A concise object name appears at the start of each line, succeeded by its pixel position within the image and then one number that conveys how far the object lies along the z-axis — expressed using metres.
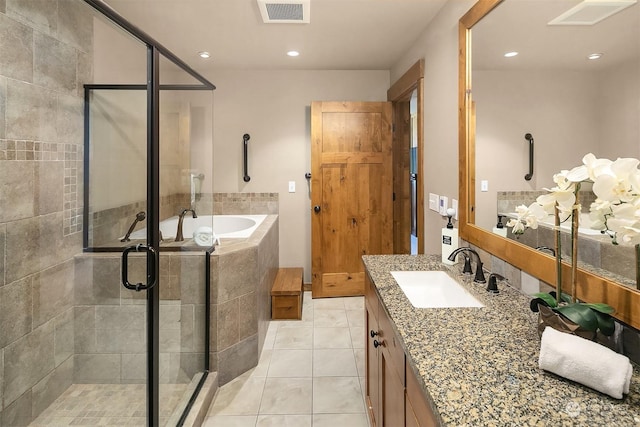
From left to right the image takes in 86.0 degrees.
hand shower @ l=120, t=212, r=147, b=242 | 1.78
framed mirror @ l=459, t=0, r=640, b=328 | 0.99
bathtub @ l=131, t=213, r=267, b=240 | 1.90
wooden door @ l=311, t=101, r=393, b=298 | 3.83
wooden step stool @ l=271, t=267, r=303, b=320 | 3.25
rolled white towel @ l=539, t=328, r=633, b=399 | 0.73
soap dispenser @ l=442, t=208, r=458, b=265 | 1.87
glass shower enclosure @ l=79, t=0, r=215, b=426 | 1.70
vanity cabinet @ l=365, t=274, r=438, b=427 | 0.96
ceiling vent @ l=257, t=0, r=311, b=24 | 2.36
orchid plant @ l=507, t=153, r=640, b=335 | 0.79
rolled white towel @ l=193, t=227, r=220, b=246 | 2.24
